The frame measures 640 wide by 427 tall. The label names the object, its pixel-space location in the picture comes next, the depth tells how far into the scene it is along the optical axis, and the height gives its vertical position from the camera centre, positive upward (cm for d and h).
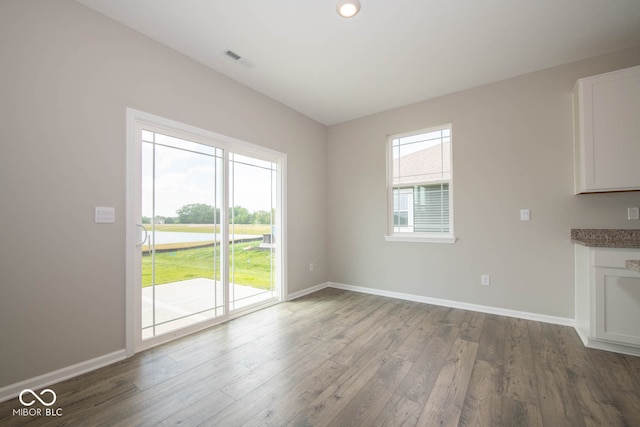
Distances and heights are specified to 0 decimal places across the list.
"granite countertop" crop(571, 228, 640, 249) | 216 -21
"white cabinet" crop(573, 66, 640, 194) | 235 +78
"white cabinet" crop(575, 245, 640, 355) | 216 -75
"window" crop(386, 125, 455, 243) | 362 +44
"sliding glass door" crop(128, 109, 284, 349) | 245 -13
